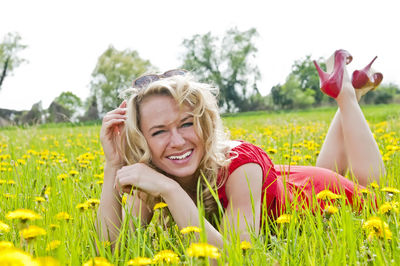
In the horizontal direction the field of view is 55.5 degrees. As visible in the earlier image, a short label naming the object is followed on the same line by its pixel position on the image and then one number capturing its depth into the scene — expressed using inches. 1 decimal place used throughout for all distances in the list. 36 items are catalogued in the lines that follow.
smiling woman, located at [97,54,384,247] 59.7
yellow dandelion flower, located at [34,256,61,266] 22.1
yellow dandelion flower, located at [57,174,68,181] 86.4
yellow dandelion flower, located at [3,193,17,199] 72.6
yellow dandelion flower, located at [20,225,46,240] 35.2
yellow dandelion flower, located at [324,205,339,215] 52.1
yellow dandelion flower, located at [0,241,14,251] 31.9
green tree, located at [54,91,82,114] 2465.6
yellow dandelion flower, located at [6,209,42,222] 35.8
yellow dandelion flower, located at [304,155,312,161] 119.4
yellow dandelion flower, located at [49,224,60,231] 47.3
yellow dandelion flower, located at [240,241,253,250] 41.8
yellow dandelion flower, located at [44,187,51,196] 73.6
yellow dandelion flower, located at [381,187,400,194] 59.9
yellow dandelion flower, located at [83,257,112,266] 33.0
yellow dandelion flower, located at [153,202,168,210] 54.5
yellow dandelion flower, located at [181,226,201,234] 42.3
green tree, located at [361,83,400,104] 1492.4
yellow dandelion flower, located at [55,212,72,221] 48.6
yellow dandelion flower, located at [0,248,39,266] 20.5
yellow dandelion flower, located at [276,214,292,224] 50.6
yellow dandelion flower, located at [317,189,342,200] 57.8
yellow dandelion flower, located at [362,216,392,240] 40.8
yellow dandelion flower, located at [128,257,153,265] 34.8
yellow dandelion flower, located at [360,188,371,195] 66.2
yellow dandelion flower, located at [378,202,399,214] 51.1
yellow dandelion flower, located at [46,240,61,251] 40.5
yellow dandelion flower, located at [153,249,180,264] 39.4
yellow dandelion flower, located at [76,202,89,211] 54.6
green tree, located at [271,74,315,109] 1742.1
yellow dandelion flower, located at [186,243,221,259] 31.8
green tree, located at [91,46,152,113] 1695.4
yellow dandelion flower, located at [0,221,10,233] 43.9
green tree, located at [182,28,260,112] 1731.1
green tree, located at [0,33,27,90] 1641.2
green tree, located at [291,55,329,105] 2092.8
